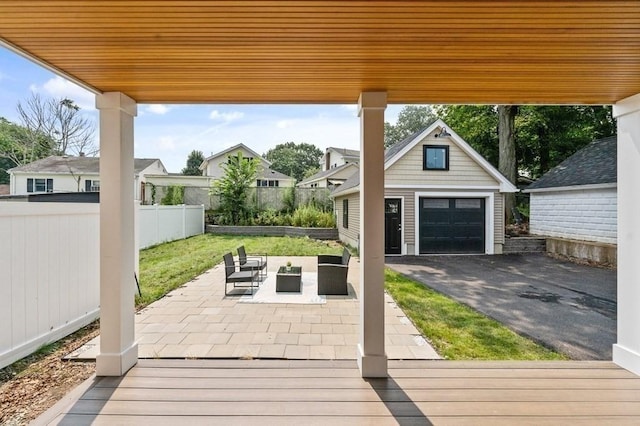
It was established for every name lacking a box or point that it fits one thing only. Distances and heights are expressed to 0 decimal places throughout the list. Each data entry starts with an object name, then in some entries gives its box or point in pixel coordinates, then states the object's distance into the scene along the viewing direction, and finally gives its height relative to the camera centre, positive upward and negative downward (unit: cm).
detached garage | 1231 +48
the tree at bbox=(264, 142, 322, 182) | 5006 +823
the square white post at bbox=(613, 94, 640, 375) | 333 -25
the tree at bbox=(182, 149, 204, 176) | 4541 +665
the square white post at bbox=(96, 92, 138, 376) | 327 -24
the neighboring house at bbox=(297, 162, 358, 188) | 2230 +240
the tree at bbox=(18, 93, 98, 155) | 2247 +589
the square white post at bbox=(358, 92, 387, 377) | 328 -14
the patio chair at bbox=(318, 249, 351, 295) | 674 -130
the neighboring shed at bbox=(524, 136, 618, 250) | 1066 +47
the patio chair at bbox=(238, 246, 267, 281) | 734 -116
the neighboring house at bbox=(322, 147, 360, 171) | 2542 +434
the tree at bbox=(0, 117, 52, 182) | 2356 +471
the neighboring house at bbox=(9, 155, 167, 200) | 2169 +225
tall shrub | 1767 +100
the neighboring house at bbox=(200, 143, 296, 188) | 2692 +346
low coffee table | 691 -141
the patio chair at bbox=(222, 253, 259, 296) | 653 -123
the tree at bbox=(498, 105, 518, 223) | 1670 +315
